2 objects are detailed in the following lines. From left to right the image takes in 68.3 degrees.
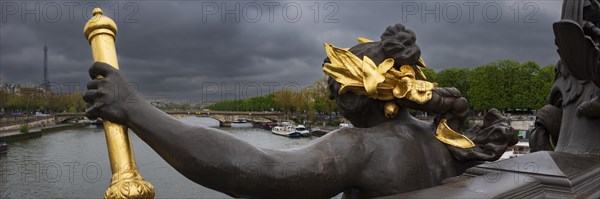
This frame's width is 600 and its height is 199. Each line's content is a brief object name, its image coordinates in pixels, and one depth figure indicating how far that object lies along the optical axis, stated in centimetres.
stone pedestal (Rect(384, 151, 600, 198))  181
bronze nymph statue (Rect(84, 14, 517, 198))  171
